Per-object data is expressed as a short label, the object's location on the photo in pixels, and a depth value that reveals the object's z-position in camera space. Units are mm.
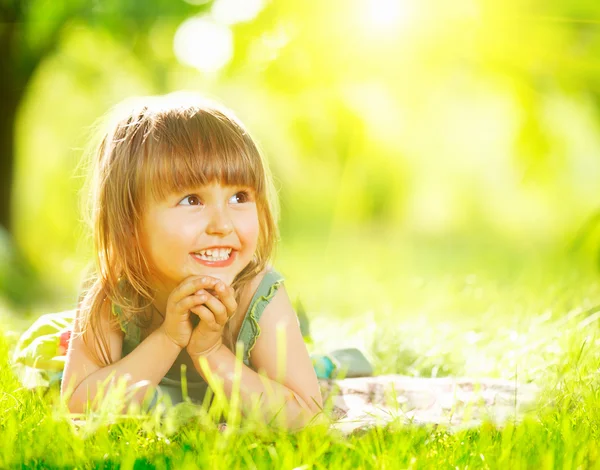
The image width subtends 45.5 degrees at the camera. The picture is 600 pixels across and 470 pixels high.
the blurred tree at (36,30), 5469
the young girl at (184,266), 1741
